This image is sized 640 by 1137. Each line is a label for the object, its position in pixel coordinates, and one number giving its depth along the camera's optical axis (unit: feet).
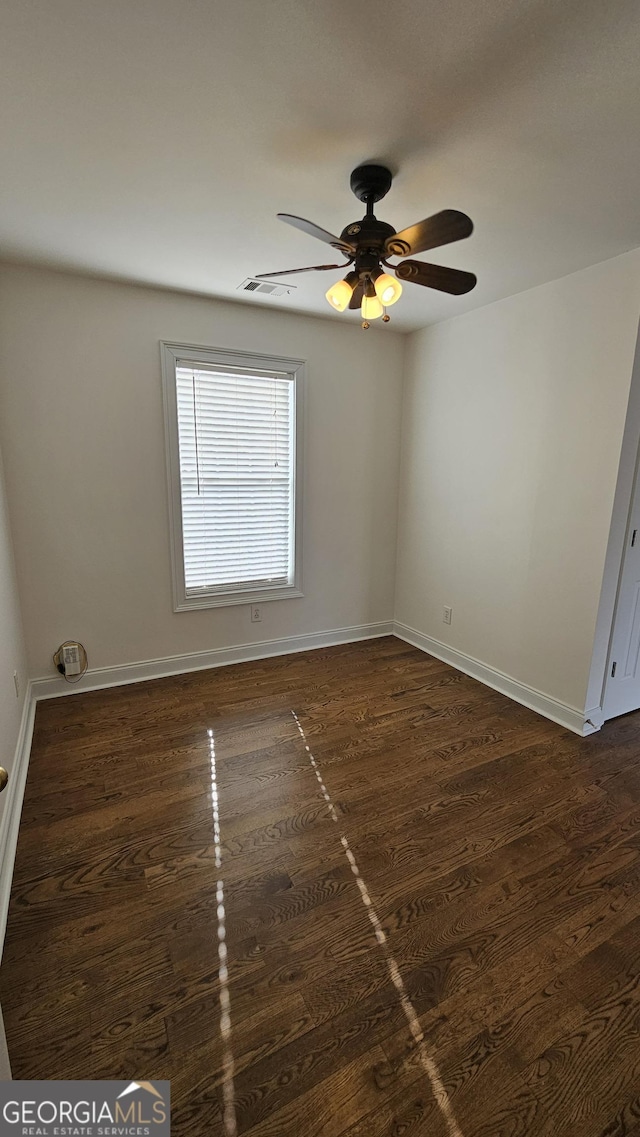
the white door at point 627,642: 8.34
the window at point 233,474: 10.36
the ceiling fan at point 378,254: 5.12
